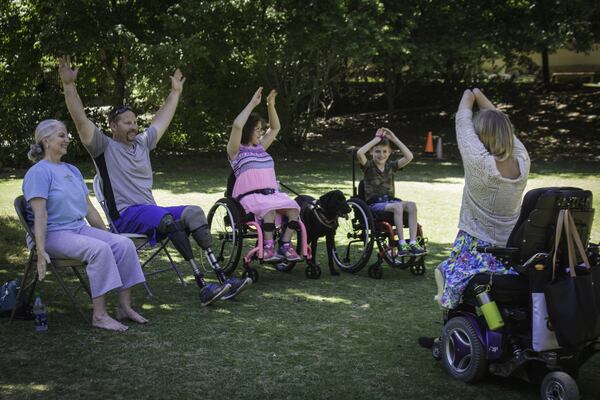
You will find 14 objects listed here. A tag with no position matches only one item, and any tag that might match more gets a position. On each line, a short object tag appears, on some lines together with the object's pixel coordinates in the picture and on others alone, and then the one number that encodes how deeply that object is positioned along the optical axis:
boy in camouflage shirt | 7.65
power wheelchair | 4.13
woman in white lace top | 4.59
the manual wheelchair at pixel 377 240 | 7.50
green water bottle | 4.30
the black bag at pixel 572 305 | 3.93
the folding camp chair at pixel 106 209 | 6.37
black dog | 7.55
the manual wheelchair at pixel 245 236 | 7.14
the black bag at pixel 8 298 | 5.90
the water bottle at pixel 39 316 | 5.50
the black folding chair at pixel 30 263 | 5.64
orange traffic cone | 23.38
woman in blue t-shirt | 5.60
